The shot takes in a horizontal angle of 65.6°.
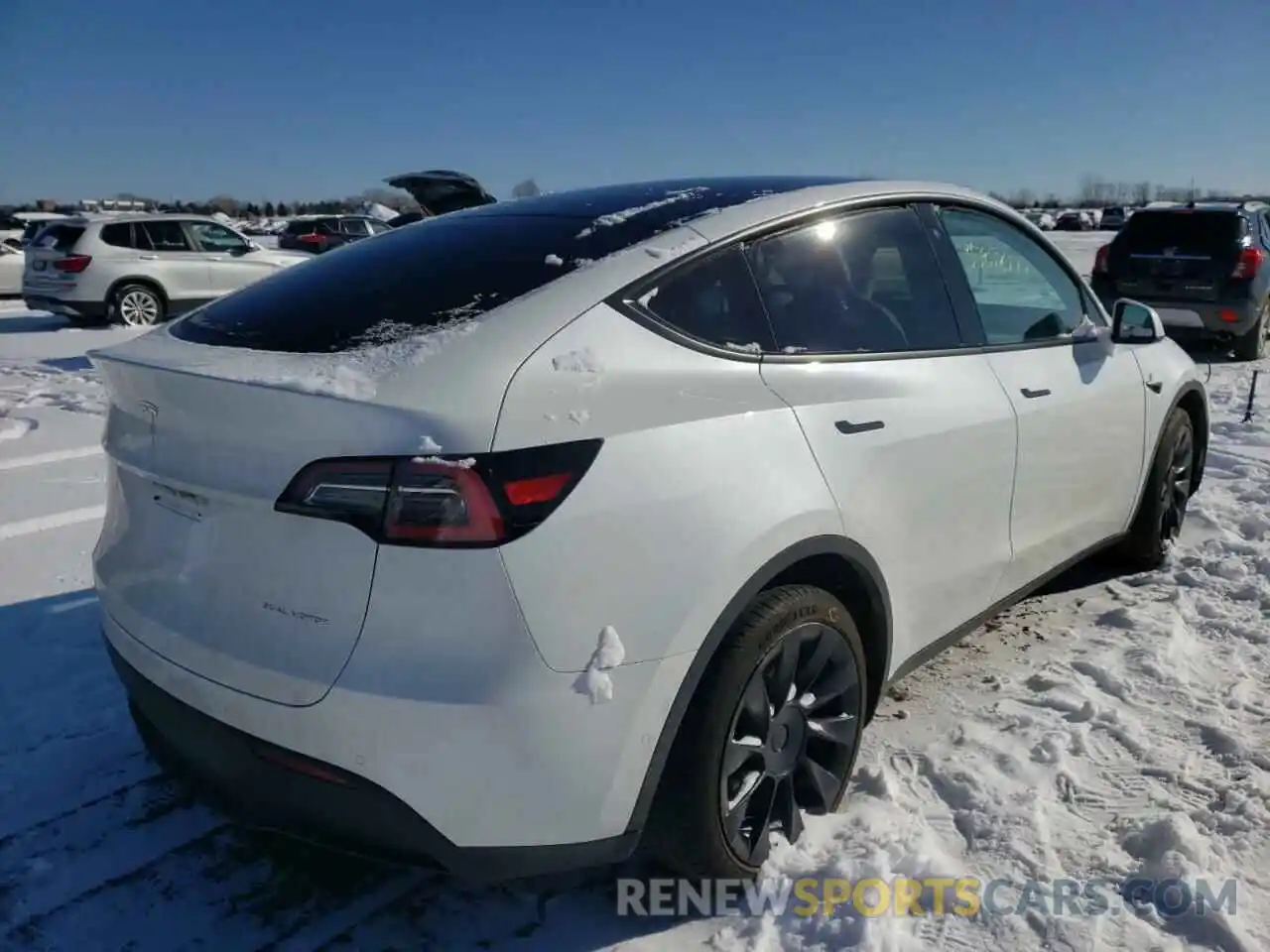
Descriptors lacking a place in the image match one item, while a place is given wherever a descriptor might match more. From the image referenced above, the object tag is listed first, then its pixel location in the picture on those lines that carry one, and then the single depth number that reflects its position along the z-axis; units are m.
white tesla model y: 1.85
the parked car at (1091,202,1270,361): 10.11
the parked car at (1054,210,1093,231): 54.53
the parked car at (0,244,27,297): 17.73
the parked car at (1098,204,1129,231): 54.66
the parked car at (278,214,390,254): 23.02
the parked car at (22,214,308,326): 13.08
